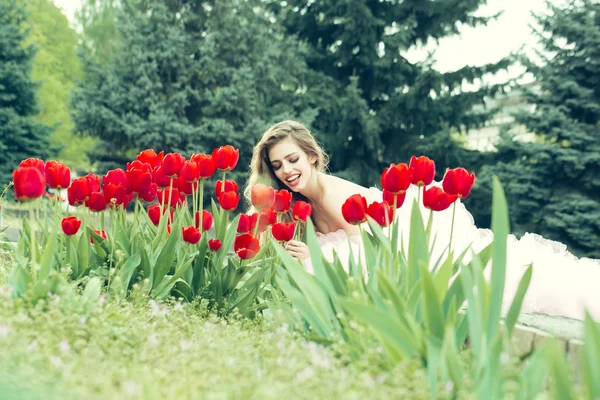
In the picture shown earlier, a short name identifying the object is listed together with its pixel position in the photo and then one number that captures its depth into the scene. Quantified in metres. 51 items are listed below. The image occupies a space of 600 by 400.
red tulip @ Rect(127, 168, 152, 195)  3.04
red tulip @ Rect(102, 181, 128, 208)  3.01
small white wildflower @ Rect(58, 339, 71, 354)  1.79
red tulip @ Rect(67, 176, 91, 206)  2.93
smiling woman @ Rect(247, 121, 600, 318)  2.63
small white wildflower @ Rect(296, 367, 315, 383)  1.63
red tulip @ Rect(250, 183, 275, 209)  3.20
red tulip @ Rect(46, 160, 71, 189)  2.88
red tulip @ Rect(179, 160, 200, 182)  3.00
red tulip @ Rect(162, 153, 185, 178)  3.02
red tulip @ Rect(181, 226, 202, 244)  3.04
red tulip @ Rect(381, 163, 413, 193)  2.58
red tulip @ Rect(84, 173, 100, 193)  2.99
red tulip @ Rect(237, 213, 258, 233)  3.21
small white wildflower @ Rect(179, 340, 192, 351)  2.01
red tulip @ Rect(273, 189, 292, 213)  3.37
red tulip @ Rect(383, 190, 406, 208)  2.71
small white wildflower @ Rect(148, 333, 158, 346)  2.01
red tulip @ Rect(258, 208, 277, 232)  3.34
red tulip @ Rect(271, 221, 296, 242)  3.04
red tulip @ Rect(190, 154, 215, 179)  3.08
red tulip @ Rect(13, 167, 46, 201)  2.17
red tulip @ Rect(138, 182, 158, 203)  3.08
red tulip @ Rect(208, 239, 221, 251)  3.18
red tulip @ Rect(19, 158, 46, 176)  2.59
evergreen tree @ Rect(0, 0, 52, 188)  14.45
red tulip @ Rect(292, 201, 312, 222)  3.29
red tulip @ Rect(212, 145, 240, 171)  3.17
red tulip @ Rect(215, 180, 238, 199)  3.21
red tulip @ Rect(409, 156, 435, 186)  2.68
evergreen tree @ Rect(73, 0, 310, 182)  13.63
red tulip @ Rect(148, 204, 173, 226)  3.45
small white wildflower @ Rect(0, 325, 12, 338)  1.79
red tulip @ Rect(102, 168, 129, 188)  3.04
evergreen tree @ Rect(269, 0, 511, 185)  13.93
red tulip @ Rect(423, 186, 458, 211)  2.63
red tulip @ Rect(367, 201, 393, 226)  2.63
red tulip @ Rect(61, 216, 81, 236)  2.89
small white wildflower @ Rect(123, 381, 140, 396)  1.41
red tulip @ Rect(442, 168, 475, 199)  2.57
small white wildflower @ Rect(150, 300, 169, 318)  2.48
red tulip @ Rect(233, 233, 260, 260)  3.09
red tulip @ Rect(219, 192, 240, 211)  3.09
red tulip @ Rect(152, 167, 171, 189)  3.17
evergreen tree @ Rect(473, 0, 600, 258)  11.56
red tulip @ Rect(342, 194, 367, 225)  2.60
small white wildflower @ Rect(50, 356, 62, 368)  1.64
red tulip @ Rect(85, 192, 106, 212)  2.92
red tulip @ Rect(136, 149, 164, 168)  3.37
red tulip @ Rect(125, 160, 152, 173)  3.12
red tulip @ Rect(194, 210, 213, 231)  3.41
